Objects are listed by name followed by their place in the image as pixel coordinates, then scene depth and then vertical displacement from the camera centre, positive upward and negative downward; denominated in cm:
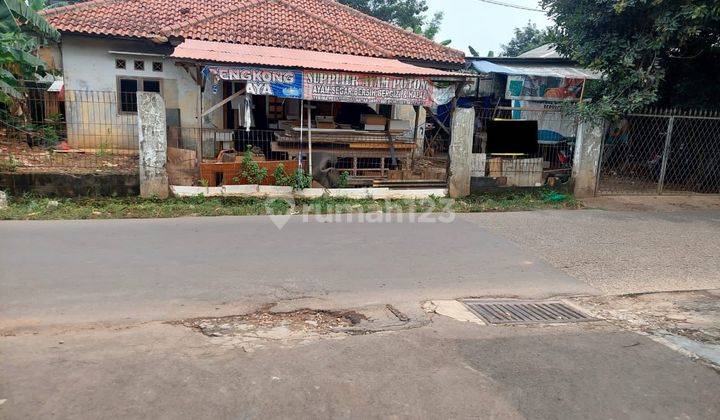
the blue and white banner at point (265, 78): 929 +81
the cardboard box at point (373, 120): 1187 +14
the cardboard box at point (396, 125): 1197 +3
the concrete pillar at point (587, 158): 1030 -53
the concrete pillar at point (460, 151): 1014 -46
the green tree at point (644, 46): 955 +186
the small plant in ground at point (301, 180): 970 -108
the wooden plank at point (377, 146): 1126 -44
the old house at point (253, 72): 988 +106
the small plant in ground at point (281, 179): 980 -108
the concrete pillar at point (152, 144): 877 -43
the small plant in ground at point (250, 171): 961 -93
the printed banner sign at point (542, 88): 1502 +127
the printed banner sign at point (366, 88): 968 +74
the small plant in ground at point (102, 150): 1063 -71
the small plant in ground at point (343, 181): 1051 -116
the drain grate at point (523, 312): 487 -182
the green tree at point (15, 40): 844 +139
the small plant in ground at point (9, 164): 869 -85
